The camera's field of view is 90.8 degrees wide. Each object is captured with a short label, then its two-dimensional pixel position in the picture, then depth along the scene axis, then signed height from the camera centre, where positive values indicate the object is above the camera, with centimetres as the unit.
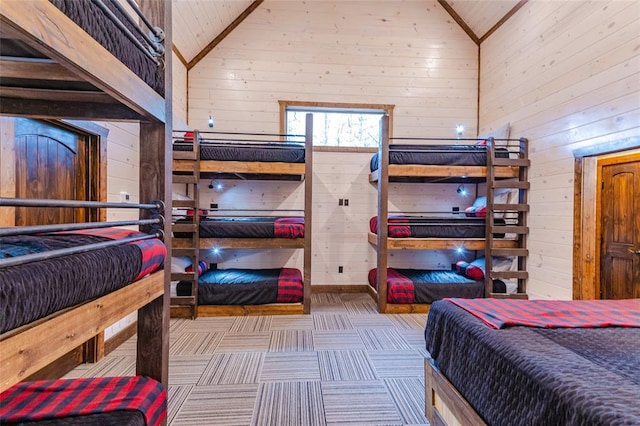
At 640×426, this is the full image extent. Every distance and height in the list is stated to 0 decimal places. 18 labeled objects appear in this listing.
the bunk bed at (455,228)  372 -19
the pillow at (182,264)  360 -63
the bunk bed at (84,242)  72 -11
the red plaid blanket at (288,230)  364 -22
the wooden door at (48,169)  201 +29
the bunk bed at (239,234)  352 -27
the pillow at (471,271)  393 -77
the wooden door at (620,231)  292 -18
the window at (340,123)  473 +133
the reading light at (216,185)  457 +37
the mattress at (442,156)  374 +67
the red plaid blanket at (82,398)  124 -80
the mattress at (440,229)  383 -21
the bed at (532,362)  91 -52
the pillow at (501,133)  409 +105
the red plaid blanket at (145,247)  123 -16
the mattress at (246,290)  362 -92
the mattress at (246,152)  358 +66
